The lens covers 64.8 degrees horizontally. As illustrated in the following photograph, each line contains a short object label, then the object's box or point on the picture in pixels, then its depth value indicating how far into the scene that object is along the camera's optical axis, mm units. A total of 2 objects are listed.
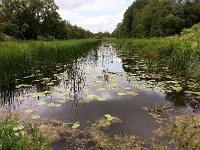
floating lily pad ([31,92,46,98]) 4028
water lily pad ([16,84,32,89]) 4457
